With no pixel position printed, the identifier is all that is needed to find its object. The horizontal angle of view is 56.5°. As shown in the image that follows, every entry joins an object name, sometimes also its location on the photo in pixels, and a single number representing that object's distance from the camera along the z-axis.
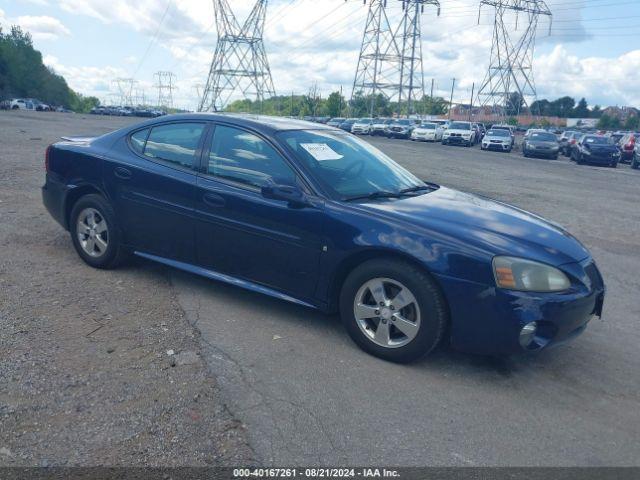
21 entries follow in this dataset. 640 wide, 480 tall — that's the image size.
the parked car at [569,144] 33.15
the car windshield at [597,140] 28.68
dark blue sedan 3.73
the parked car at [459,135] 39.06
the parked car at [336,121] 52.42
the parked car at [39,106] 79.69
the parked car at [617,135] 39.75
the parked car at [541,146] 30.91
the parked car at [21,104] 72.38
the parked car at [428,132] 42.12
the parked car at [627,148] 31.00
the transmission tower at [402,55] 63.75
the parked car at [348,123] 50.78
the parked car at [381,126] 47.51
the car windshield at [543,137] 31.30
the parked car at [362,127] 49.25
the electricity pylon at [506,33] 68.62
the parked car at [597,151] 28.23
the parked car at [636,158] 27.59
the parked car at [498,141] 34.69
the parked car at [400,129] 46.00
